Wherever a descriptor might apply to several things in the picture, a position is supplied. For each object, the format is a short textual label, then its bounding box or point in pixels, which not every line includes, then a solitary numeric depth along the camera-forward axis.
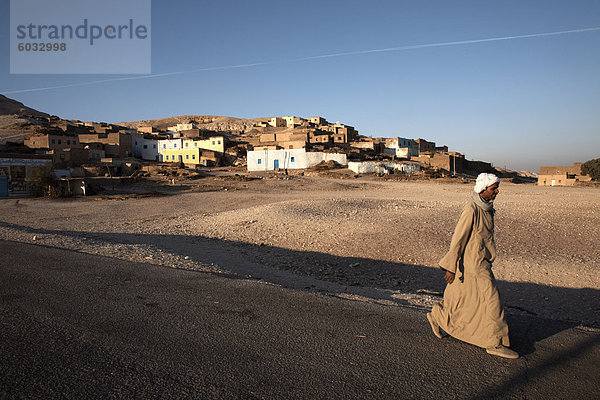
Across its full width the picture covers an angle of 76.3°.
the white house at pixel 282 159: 49.00
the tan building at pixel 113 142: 54.22
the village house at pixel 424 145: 72.81
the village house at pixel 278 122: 100.19
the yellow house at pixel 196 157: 53.94
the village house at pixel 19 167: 31.25
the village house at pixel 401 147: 63.16
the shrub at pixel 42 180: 28.25
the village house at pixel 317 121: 101.18
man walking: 3.49
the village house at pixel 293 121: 95.44
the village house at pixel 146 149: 59.53
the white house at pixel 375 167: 44.59
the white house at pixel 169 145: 58.59
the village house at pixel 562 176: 36.44
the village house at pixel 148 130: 77.75
